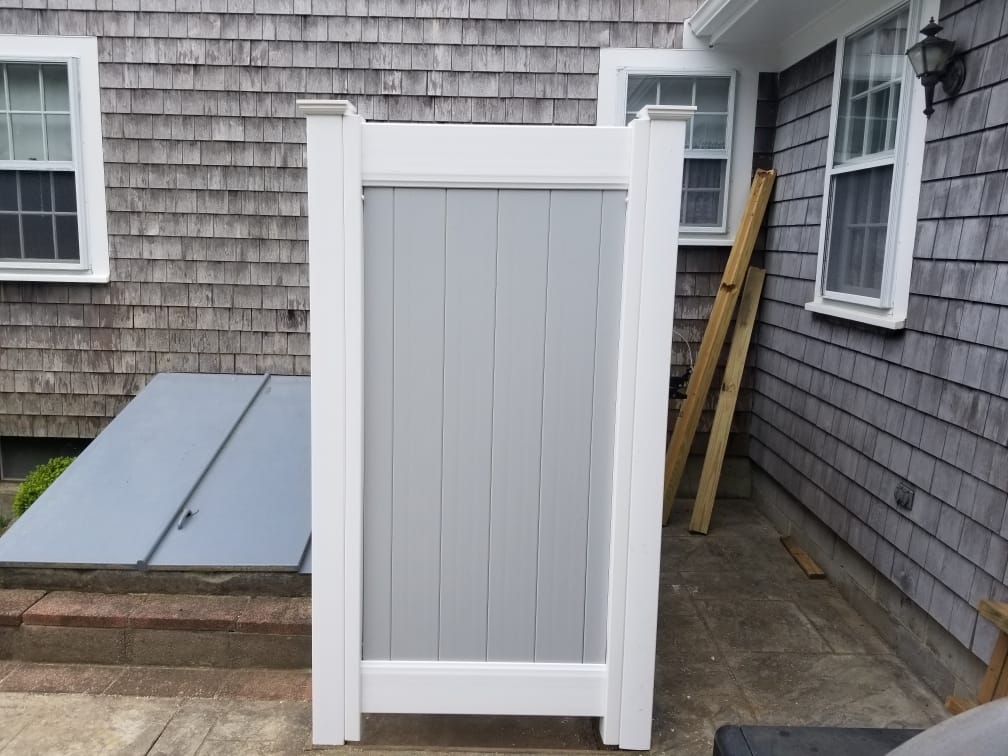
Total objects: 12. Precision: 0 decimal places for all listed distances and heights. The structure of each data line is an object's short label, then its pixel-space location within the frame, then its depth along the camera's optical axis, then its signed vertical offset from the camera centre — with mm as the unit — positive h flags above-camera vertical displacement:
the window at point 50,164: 4418 +408
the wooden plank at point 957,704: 2604 -1505
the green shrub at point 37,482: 4289 -1427
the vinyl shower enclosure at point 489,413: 2199 -493
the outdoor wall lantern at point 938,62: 2801 +740
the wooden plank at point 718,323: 4500 -397
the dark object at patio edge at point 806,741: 1376 -879
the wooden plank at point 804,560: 3809 -1546
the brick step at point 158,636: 2873 -1493
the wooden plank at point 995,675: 2346 -1254
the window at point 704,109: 4473 +862
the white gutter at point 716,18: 3886 +1258
